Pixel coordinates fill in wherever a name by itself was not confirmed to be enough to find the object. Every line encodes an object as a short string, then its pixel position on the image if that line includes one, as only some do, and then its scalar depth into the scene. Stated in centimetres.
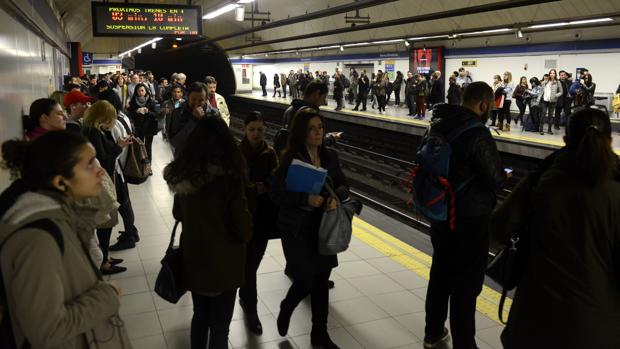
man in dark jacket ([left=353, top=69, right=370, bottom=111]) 2225
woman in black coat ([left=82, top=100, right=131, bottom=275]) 451
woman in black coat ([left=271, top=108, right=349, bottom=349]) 335
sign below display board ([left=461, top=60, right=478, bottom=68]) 2310
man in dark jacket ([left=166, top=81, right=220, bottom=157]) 483
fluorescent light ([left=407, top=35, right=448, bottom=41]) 1878
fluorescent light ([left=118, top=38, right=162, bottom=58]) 2308
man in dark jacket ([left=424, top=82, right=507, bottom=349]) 319
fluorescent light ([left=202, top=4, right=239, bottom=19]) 1113
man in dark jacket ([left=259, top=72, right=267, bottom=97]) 3716
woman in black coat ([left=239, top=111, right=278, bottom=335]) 388
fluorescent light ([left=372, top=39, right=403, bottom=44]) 2113
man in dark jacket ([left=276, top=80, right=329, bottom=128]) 459
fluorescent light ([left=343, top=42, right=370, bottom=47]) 2264
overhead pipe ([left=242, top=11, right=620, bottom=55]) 1266
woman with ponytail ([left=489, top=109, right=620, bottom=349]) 215
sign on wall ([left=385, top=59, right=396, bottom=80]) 2873
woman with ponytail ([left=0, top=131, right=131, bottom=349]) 159
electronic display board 1172
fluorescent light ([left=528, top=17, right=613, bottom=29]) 1258
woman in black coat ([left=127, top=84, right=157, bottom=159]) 983
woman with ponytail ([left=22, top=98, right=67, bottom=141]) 383
